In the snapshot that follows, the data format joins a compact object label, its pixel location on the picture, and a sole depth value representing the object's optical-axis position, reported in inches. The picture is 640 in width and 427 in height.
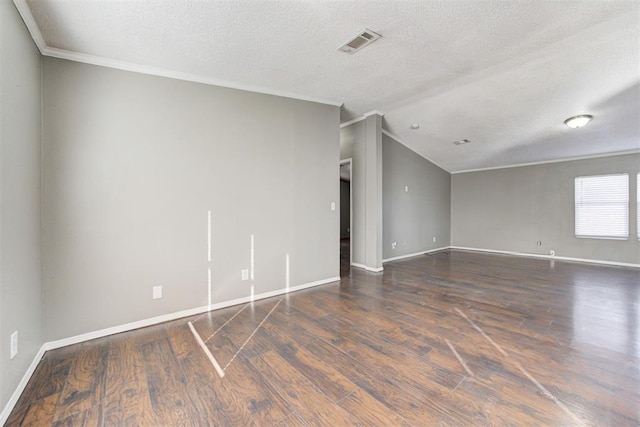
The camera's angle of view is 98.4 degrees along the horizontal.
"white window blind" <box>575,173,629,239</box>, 214.2
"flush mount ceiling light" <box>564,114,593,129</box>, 165.3
